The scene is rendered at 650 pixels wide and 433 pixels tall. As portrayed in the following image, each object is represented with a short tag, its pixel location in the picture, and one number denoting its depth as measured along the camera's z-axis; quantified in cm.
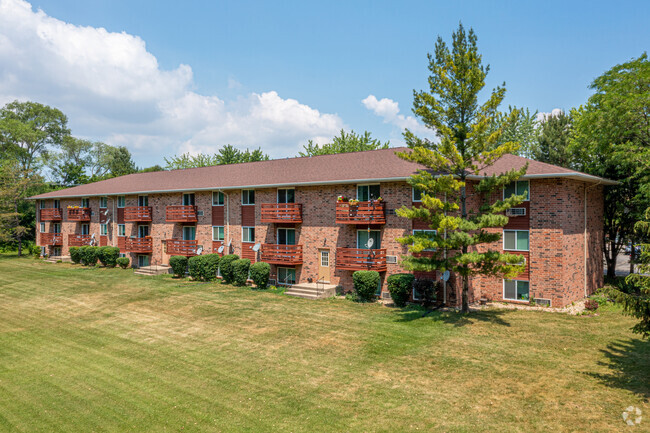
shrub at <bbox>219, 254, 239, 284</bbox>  2675
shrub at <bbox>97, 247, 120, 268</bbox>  3491
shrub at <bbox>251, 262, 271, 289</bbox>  2503
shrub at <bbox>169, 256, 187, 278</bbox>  2920
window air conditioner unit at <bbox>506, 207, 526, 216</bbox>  2005
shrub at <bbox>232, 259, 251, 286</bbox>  2609
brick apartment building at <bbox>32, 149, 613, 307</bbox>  1970
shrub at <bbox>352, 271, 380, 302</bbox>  2075
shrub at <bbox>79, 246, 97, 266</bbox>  3569
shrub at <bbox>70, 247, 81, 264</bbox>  3741
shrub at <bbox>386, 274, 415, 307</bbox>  1966
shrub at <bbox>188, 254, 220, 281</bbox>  2775
